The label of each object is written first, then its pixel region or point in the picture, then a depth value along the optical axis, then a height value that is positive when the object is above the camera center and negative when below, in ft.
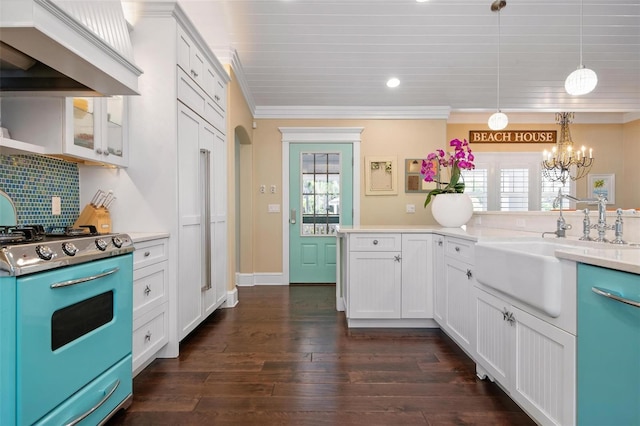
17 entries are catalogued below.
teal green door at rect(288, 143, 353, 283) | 15.93 +0.39
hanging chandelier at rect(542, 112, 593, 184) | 16.75 +2.92
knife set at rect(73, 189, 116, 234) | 7.04 -0.04
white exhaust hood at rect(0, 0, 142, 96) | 4.05 +2.34
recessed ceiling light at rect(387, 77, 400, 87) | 13.26 +5.40
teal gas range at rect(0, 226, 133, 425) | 3.56 -1.50
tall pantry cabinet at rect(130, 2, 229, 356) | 7.61 +1.70
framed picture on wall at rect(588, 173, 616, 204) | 19.61 +1.85
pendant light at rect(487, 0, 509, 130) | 10.23 +2.89
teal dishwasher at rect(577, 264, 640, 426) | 3.26 -1.47
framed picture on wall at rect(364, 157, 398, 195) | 15.97 +1.78
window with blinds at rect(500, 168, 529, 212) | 20.27 +1.53
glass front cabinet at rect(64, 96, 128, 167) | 6.07 +1.70
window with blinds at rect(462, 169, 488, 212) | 20.43 +1.72
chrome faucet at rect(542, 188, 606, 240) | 6.38 -0.24
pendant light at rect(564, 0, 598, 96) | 7.31 +3.00
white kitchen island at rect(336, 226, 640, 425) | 4.09 -1.90
